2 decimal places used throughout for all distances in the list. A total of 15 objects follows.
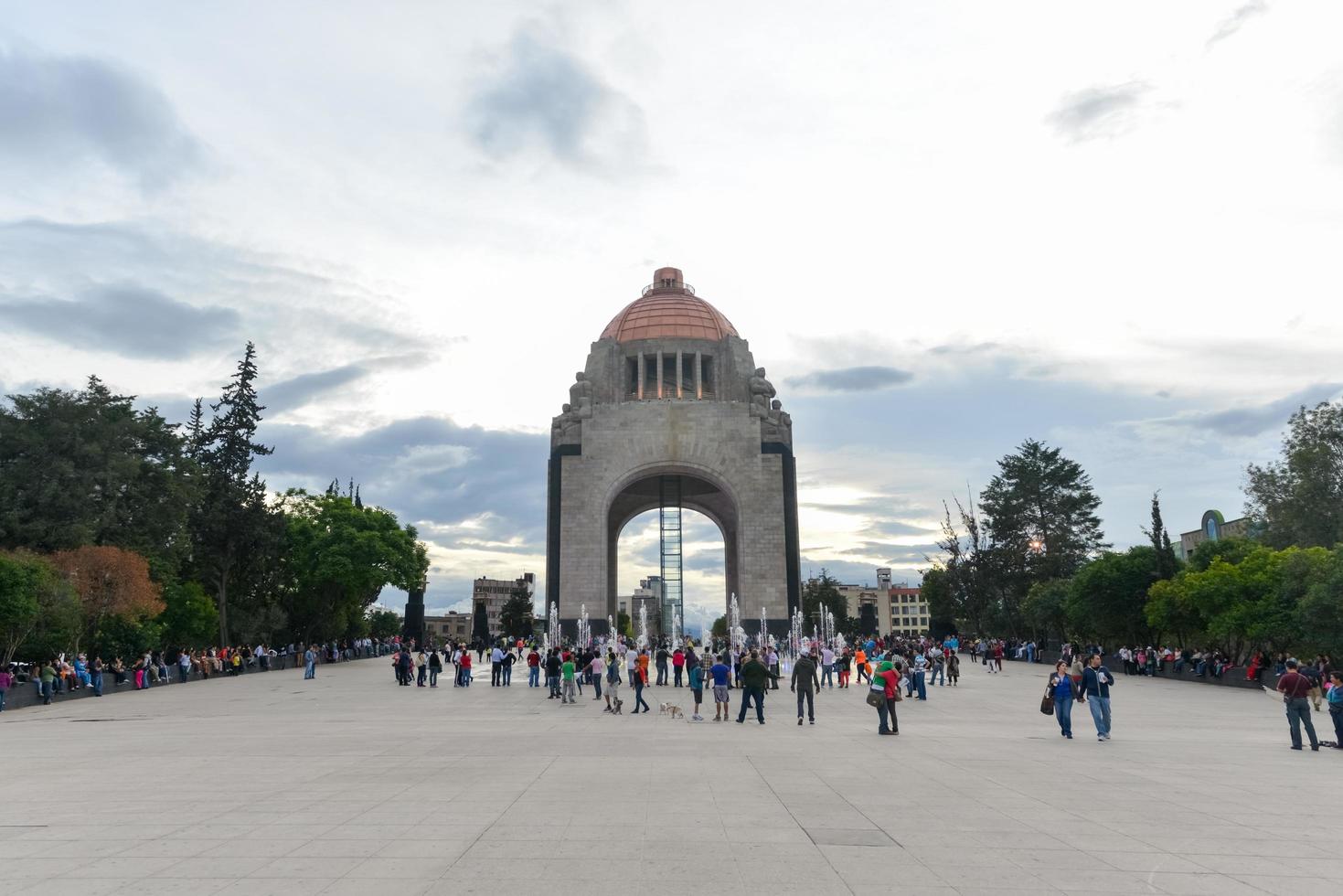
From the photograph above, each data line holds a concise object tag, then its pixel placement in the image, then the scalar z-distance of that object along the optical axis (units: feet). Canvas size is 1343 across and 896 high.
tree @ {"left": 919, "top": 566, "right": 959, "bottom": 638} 224.33
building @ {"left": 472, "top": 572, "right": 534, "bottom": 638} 456.86
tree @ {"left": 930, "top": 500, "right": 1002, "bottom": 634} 179.63
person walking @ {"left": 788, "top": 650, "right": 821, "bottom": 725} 49.14
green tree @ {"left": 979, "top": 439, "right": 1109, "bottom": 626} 180.96
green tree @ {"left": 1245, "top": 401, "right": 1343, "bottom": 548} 117.19
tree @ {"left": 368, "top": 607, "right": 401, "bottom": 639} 270.46
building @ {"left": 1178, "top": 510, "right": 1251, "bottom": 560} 192.85
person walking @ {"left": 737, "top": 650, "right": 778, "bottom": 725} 49.52
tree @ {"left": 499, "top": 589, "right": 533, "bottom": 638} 249.75
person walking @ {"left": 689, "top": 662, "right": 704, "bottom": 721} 59.09
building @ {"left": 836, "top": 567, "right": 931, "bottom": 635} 418.72
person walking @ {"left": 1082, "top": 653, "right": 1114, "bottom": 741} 40.98
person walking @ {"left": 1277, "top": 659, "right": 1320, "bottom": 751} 38.70
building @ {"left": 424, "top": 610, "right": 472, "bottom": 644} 435.53
